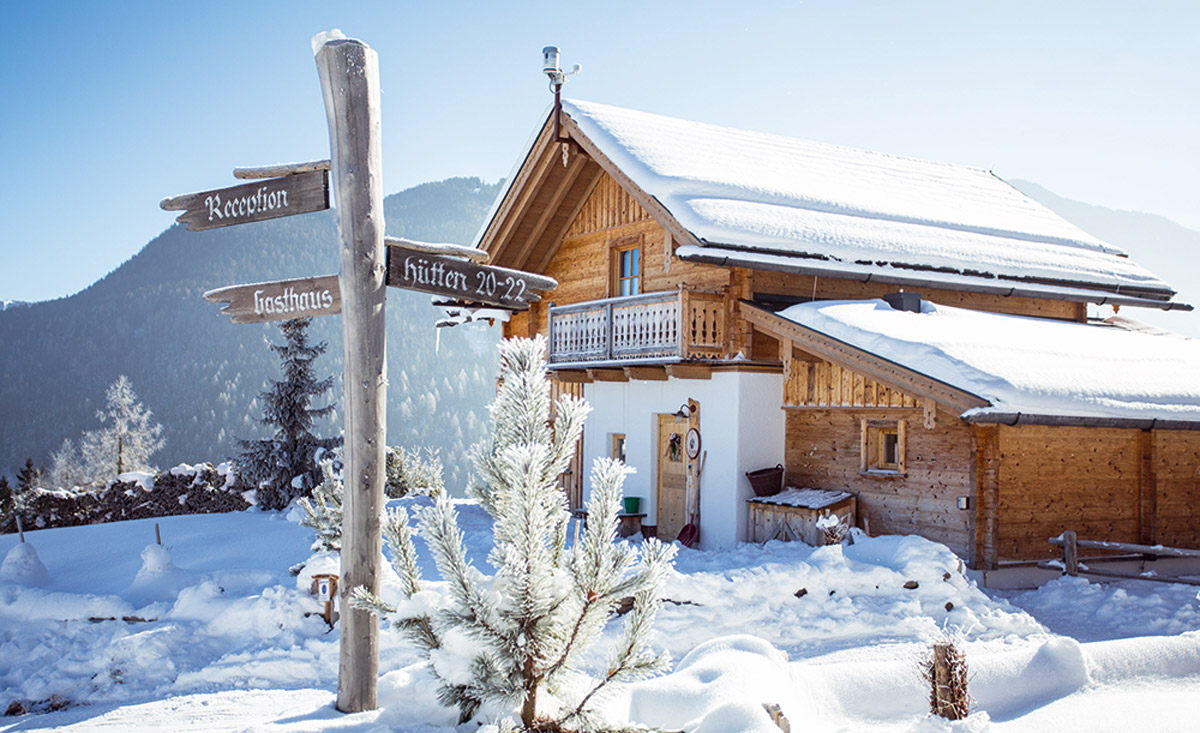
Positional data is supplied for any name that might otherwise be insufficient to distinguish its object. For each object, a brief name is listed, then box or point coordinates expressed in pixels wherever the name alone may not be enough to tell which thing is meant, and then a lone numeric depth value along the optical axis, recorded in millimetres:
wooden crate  12891
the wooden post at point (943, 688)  4922
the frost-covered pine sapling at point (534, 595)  3943
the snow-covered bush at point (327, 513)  8586
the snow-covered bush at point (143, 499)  20875
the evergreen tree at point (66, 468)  68688
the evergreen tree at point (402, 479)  21109
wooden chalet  12000
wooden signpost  5281
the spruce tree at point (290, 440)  19938
